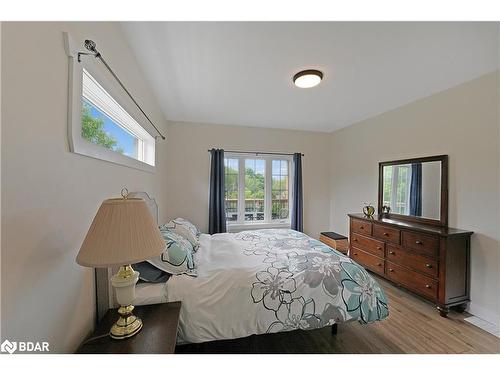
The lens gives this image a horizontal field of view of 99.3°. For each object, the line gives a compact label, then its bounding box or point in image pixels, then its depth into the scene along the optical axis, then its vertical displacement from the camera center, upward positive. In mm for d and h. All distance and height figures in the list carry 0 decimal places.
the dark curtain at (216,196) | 3635 -159
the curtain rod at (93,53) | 1068 +703
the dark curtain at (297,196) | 4055 -158
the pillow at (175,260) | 1529 -547
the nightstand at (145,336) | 919 -720
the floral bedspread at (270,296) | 1423 -770
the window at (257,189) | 3980 -34
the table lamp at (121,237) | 802 -207
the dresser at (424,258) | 2090 -746
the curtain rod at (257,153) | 3888 +655
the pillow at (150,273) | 1480 -623
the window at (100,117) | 978 +473
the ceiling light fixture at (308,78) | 2090 +1117
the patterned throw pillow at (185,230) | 2178 -469
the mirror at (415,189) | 2455 +17
